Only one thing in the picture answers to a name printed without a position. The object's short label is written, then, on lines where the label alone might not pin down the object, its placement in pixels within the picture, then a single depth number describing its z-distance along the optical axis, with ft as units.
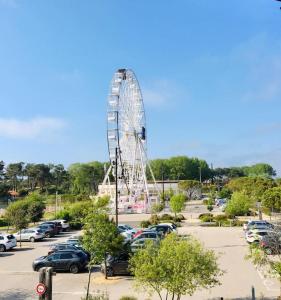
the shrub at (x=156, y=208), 148.91
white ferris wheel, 132.92
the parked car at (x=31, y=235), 88.74
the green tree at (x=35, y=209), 103.30
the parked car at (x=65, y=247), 58.11
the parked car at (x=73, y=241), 64.74
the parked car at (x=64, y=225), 106.69
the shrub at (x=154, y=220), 114.06
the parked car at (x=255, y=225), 80.23
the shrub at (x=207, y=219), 122.19
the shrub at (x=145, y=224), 111.75
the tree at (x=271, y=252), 34.42
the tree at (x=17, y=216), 85.56
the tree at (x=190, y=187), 238.22
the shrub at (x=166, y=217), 124.70
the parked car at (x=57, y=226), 99.30
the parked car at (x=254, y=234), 67.68
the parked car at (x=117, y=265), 50.78
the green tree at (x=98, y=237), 45.51
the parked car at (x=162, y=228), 81.50
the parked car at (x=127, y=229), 85.54
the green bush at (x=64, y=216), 125.90
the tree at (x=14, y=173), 316.81
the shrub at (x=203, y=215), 128.41
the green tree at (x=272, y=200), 121.68
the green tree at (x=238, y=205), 125.06
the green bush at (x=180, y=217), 126.31
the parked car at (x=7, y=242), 75.28
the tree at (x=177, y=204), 127.20
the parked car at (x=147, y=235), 69.00
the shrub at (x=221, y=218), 116.85
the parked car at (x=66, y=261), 53.73
